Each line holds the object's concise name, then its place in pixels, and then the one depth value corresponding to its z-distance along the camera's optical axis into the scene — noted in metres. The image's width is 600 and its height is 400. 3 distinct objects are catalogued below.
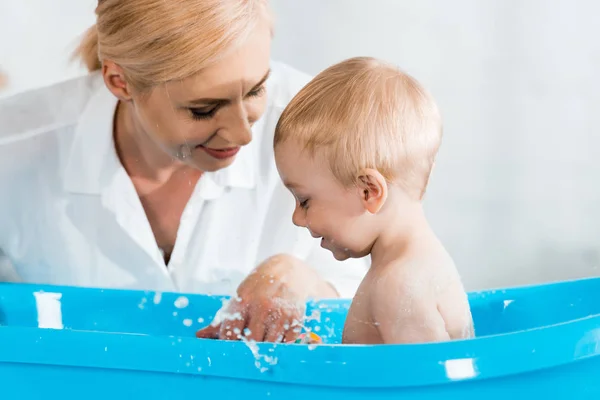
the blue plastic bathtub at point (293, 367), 1.24
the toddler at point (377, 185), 1.33
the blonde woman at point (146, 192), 1.58
